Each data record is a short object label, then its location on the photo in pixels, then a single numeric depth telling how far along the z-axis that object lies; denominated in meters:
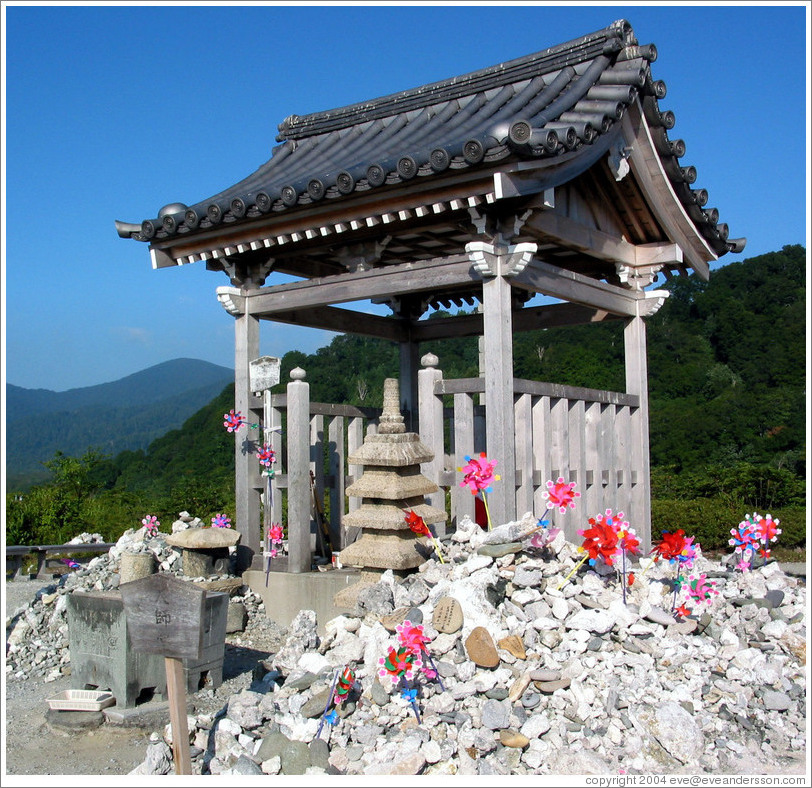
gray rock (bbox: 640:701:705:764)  4.29
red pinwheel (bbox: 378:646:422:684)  4.48
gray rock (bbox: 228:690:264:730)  4.70
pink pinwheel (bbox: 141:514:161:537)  8.62
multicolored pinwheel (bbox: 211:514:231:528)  7.98
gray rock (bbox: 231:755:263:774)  4.29
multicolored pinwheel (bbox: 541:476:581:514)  5.74
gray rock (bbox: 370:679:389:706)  4.66
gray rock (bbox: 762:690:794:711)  4.61
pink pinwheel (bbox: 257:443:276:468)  7.61
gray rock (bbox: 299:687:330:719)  4.56
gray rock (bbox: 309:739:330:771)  4.33
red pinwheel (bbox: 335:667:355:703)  4.57
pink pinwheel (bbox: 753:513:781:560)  6.16
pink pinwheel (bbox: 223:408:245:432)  7.81
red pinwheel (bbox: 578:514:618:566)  5.25
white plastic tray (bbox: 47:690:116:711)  5.40
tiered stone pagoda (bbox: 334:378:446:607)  6.22
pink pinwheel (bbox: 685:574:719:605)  5.32
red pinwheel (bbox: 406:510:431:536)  6.05
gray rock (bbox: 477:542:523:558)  5.54
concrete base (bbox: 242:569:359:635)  7.06
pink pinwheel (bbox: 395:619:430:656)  4.57
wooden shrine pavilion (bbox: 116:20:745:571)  6.21
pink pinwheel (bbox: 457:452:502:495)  5.85
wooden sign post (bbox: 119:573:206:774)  4.23
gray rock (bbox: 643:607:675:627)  5.11
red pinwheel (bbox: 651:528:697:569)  5.55
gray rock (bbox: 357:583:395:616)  5.41
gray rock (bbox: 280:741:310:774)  4.32
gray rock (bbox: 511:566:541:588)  5.33
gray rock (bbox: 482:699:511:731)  4.39
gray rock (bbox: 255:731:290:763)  4.41
